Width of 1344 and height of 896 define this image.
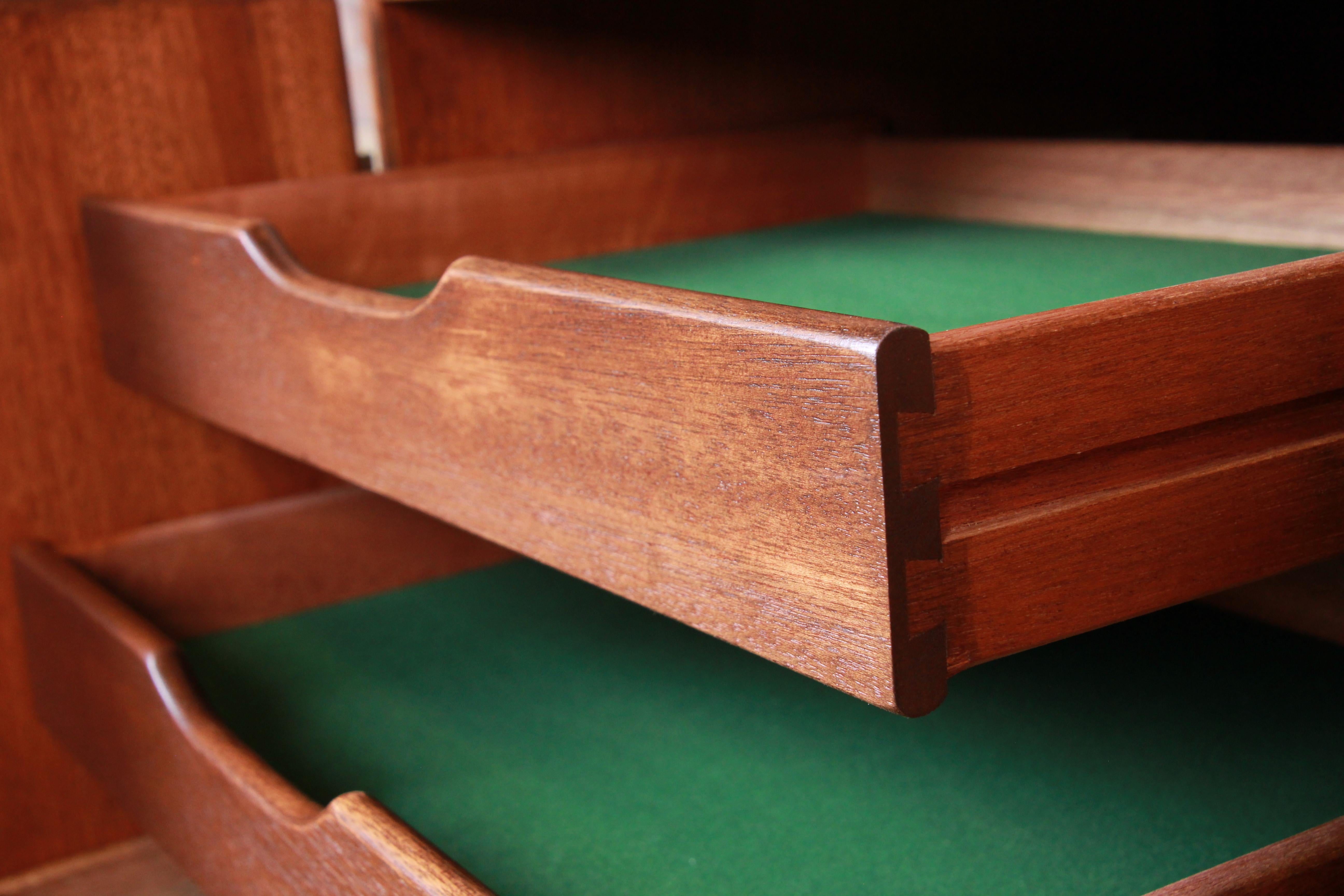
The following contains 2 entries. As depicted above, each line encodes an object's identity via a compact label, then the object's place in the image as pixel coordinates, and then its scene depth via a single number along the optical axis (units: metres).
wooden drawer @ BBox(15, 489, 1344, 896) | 0.74
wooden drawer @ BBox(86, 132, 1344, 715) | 0.45
